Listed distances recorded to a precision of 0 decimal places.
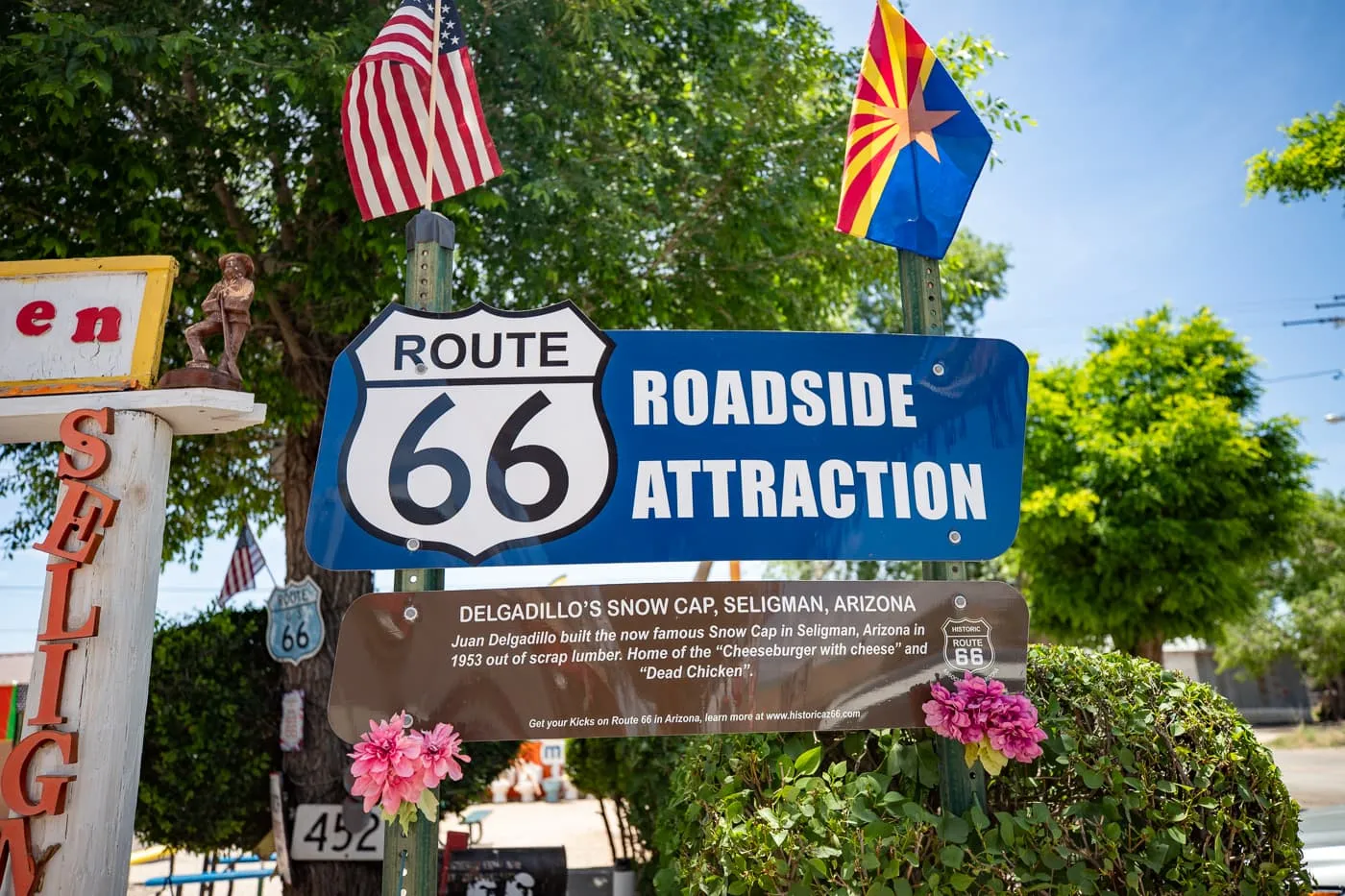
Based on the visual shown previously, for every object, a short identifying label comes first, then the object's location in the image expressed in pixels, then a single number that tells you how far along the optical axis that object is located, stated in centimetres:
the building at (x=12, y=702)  670
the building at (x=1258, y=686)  4325
